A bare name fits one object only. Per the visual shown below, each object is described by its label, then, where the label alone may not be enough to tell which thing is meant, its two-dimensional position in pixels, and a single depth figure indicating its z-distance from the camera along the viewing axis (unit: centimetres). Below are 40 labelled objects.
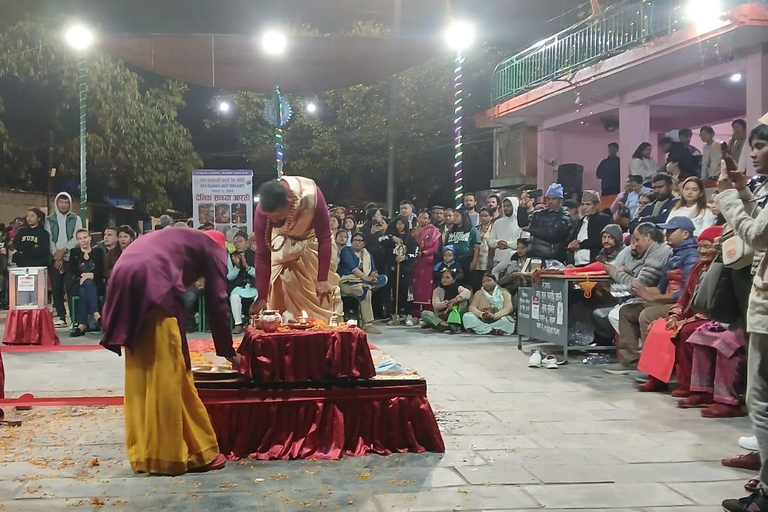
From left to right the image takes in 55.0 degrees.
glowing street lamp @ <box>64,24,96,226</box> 765
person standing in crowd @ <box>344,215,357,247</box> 1131
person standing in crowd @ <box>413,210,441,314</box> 1061
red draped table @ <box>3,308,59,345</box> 851
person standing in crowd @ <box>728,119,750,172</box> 947
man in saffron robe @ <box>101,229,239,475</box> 386
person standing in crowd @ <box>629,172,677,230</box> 832
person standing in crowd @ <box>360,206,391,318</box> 1102
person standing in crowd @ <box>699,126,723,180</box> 1035
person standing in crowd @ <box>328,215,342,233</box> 1051
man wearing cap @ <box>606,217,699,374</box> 644
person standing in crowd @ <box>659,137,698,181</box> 1048
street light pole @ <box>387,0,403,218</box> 1585
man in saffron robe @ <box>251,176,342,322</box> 500
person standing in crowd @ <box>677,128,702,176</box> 1080
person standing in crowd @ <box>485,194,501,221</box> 1115
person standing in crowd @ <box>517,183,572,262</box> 895
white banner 1182
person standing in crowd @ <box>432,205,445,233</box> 1129
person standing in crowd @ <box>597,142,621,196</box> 1347
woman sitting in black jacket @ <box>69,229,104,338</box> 991
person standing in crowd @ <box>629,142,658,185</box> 1195
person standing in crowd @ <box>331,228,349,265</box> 1026
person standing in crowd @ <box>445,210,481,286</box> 1046
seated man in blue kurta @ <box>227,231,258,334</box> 981
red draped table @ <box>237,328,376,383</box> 434
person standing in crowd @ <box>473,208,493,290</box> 1047
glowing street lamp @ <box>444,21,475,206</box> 845
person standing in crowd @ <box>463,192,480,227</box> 1145
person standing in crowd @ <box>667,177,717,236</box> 733
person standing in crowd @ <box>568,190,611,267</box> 884
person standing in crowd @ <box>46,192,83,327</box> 1063
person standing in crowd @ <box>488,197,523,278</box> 1024
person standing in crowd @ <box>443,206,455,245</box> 1101
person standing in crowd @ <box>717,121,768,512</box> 327
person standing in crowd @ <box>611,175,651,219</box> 1018
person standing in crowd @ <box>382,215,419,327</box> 1088
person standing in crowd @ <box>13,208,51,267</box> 1024
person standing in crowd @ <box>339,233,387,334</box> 986
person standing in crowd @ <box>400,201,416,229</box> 1126
